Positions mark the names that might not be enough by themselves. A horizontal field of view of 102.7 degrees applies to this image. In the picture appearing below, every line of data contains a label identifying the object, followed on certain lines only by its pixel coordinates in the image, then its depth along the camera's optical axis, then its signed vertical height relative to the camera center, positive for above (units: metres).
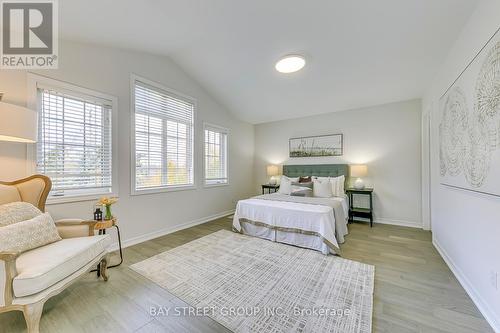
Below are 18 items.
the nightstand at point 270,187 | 5.26 -0.54
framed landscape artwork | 4.72 +0.53
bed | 2.80 -0.83
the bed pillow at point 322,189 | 4.08 -0.46
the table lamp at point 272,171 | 5.42 -0.11
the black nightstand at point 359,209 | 4.03 -0.91
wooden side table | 2.19 -0.64
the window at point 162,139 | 3.32 +0.53
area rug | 1.56 -1.19
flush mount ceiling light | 3.10 +1.68
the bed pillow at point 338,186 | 4.16 -0.41
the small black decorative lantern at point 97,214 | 2.34 -0.55
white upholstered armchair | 1.33 -0.72
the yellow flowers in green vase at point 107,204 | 2.32 -0.43
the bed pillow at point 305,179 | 4.57 -0.29
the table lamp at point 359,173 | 4.15 -0.14
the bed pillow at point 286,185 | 4.50 -0.41
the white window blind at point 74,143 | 2.40 +0.33
